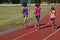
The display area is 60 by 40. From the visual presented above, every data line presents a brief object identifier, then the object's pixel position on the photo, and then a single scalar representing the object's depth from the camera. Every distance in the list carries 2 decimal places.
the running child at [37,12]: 18.44
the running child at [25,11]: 18.73
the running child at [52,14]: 18.62
